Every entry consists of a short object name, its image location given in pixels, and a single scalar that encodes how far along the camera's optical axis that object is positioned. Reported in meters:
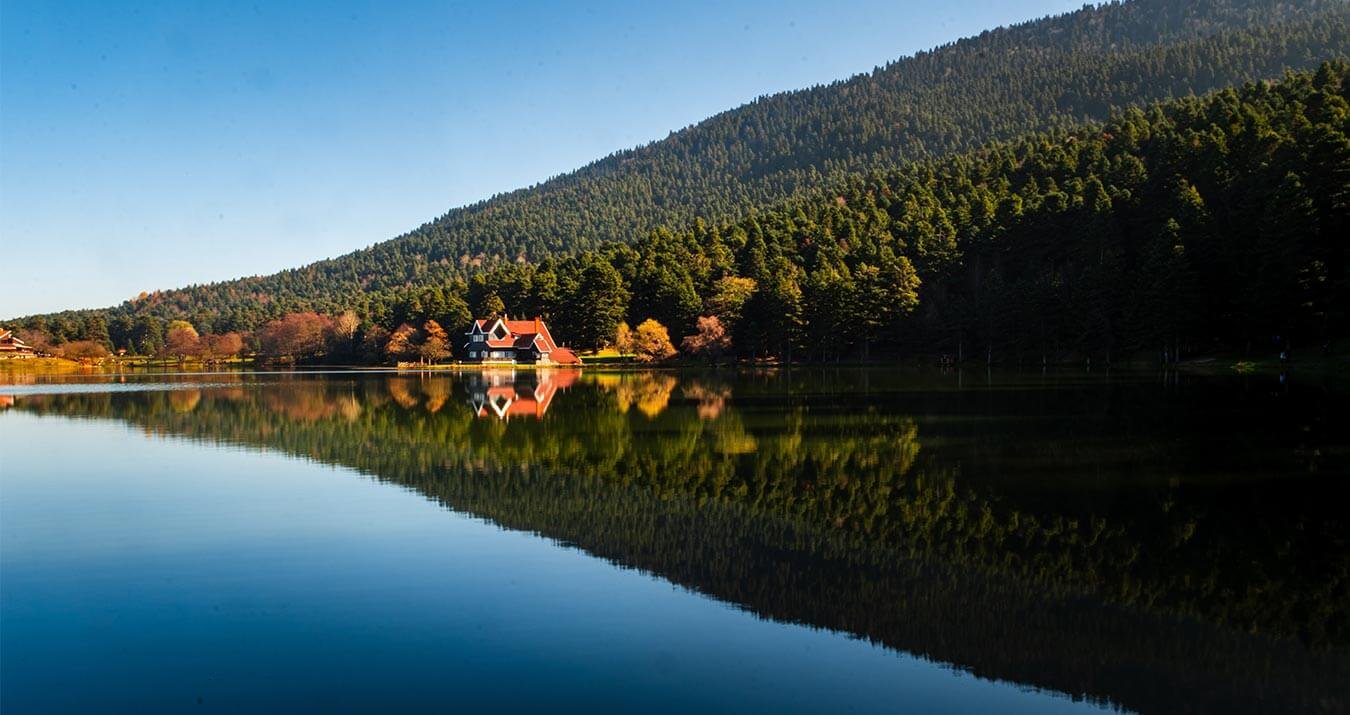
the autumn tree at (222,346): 170.75
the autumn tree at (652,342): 109.94
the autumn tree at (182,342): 173.21
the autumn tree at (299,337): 154.00
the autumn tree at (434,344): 124.19
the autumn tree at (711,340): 105.50
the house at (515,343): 119.12
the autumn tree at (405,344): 127.06
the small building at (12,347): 148.62
